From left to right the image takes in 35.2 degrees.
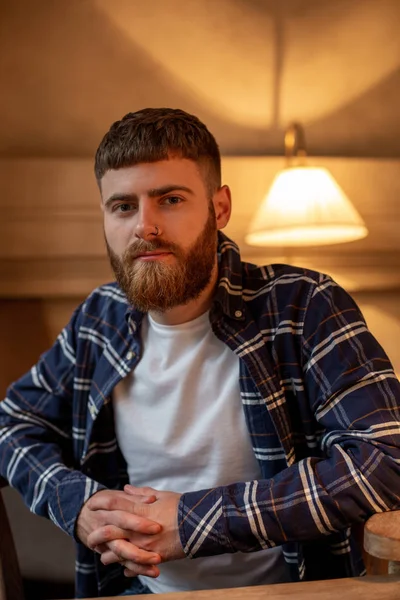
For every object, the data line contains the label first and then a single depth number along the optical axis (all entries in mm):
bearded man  1000
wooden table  780
